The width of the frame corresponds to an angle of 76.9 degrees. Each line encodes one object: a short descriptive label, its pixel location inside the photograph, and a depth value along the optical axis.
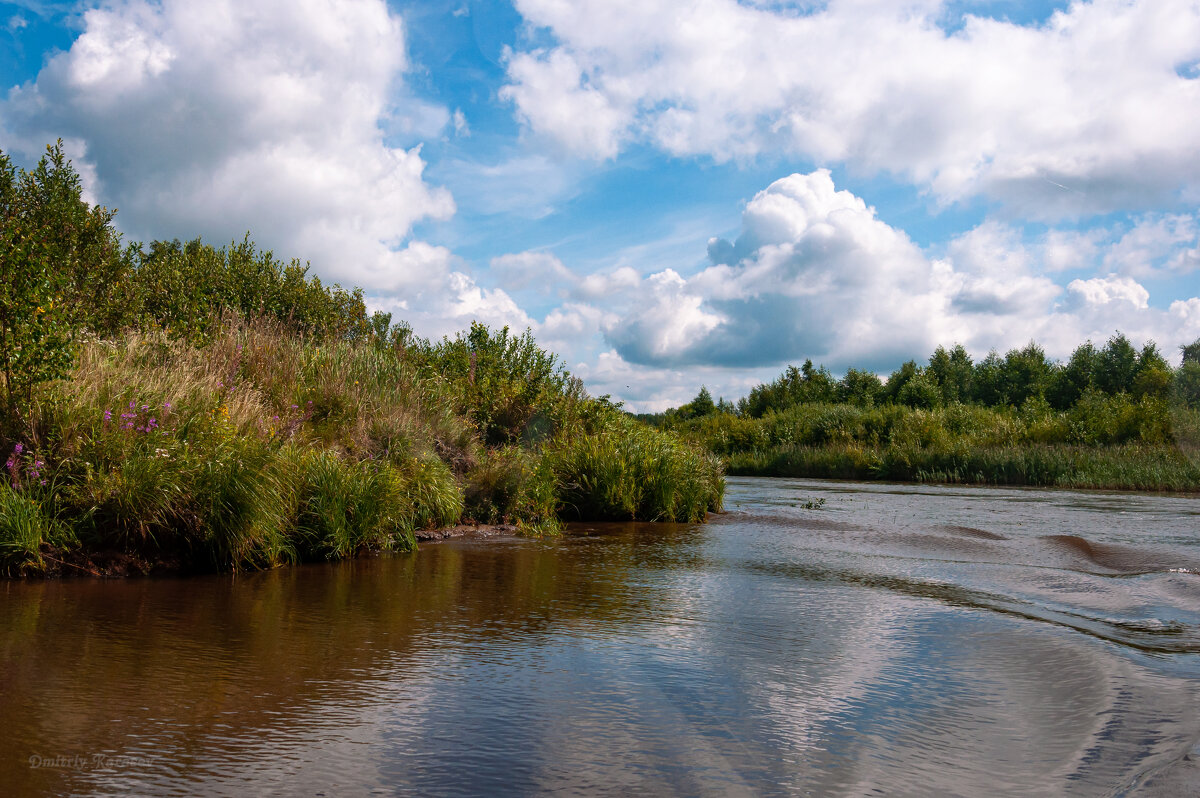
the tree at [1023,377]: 58.09
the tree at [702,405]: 76.55
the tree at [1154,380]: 42.81
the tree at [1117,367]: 53.69
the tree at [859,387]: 61.68
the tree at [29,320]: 7.13
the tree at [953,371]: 62.00
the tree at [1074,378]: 55.50
